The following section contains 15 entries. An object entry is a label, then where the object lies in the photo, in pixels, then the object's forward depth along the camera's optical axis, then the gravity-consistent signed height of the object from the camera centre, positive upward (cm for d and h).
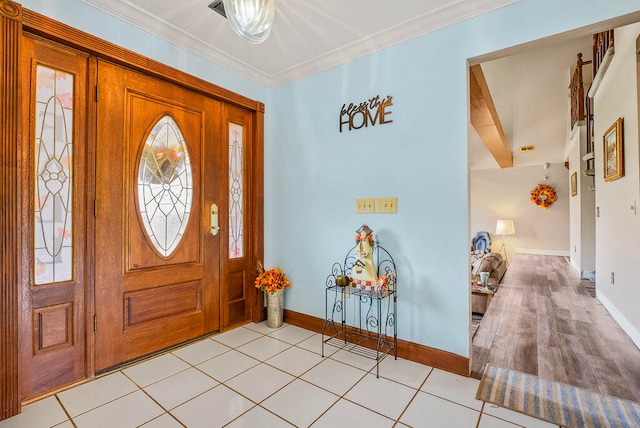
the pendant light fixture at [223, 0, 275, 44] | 135 +92
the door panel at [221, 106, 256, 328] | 285 -8
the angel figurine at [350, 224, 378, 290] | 234 -39
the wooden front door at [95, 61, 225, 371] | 208 +0
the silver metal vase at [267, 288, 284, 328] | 295 -94
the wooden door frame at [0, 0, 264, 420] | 160 +20
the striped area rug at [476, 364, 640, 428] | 160 -110
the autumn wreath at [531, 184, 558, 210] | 782 +49
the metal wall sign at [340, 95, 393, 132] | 245 +87
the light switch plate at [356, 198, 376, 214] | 251 +8
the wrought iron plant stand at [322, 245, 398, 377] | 237 -85
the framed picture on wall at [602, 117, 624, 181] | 298 +68
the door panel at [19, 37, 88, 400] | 175 -2
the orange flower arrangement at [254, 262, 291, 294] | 291 -66
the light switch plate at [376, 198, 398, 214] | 240 +7
